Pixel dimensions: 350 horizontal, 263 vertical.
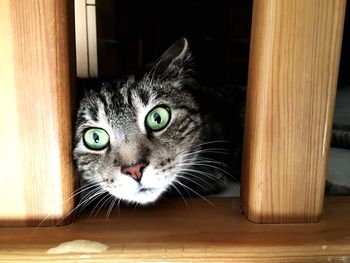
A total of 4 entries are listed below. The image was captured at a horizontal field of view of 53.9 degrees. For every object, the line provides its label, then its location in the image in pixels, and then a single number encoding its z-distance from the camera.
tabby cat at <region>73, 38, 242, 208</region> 0.20
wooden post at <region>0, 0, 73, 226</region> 0.15
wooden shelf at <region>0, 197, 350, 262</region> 0.15
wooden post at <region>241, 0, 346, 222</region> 0.15
